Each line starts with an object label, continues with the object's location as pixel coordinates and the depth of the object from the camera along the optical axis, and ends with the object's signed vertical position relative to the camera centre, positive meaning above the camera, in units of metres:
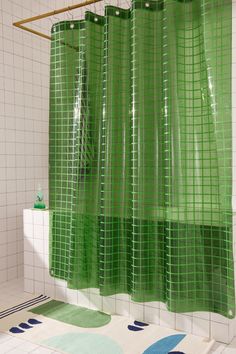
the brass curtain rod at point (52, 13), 1.99 +0.98
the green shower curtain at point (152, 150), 1.70 +0.13
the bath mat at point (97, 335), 1.75 -0.85
